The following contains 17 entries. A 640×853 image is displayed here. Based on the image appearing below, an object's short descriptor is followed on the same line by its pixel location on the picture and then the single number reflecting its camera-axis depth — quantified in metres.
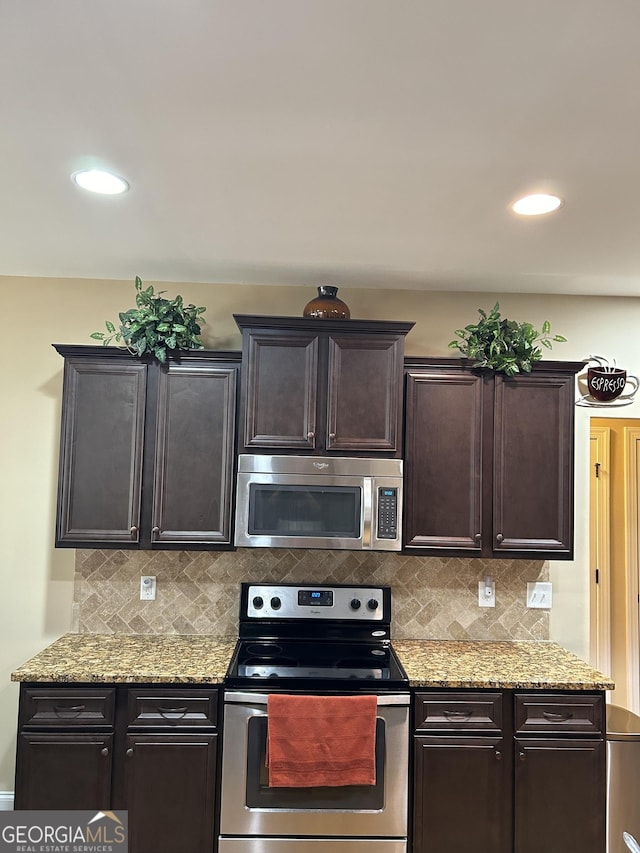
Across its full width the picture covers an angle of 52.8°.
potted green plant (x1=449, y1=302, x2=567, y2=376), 2.90
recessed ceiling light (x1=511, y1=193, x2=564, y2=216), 2.19
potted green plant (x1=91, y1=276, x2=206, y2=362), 2.86
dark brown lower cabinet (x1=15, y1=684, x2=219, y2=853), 2.44
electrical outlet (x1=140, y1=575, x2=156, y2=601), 3.10
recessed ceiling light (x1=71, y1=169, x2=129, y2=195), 2.11
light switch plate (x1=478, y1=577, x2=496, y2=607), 3.15
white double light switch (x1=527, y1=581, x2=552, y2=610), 3.16
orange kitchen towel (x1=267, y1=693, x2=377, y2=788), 2.41
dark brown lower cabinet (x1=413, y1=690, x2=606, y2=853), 2.49
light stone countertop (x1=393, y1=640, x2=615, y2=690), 2.54
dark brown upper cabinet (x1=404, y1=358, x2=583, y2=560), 2.89
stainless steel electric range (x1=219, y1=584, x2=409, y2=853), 2.44
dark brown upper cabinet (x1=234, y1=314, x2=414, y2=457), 2.84
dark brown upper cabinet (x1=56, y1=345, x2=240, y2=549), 2.84
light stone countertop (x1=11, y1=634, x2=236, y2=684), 2.47
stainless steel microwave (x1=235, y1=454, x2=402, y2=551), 2.79
